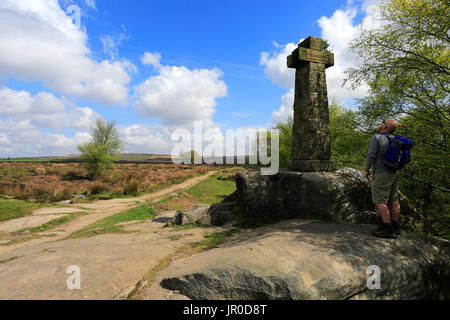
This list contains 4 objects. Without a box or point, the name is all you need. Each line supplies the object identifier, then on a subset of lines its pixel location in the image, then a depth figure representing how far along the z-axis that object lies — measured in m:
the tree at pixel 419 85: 6.88
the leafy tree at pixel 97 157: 29.31
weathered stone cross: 6.97
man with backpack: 4.02
